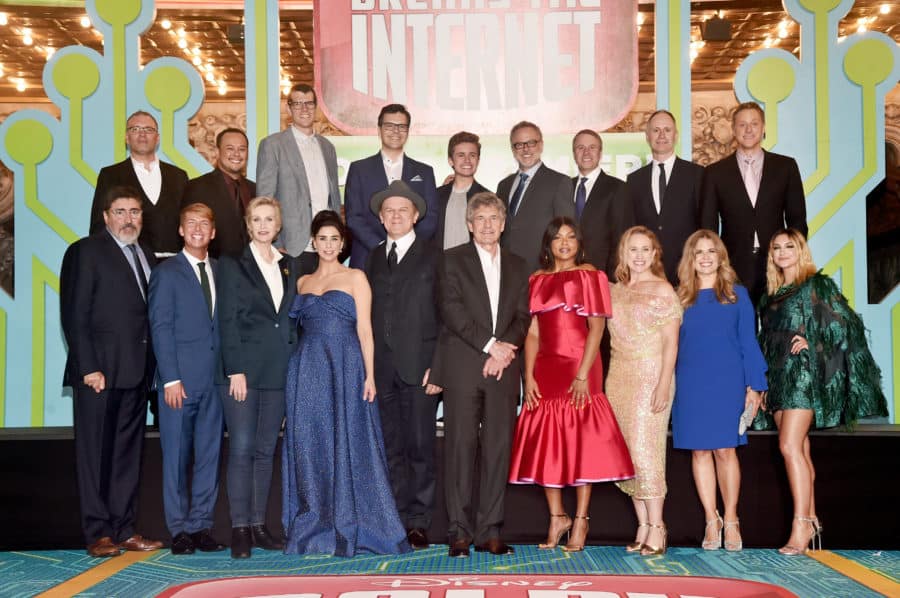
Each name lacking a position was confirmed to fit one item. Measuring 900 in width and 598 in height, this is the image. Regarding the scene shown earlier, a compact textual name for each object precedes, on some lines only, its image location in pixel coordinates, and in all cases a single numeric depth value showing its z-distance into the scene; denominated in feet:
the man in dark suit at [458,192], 17.57
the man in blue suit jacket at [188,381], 15.43
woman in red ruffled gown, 15.12
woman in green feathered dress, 15.62
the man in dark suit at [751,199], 17.66
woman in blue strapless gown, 15.31
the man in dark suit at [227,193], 17.49
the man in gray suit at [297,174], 17.46
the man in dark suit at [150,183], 17.76
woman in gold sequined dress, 15.43
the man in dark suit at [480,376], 15.17
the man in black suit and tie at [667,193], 17.65
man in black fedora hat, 15.56
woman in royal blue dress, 15.57
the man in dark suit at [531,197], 17.30
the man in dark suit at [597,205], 17.46
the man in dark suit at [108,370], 15.55
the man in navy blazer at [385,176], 17.20
